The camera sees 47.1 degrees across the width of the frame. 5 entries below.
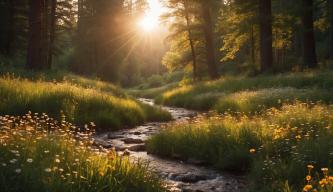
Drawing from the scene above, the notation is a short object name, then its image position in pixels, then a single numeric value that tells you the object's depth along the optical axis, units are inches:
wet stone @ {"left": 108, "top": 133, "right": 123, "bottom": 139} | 456.3
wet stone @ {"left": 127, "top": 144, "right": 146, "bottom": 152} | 402.3
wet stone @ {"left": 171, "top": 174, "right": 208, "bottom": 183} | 295.6
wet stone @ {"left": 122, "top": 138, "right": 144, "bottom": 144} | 435.2
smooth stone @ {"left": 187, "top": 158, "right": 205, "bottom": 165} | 344.5
